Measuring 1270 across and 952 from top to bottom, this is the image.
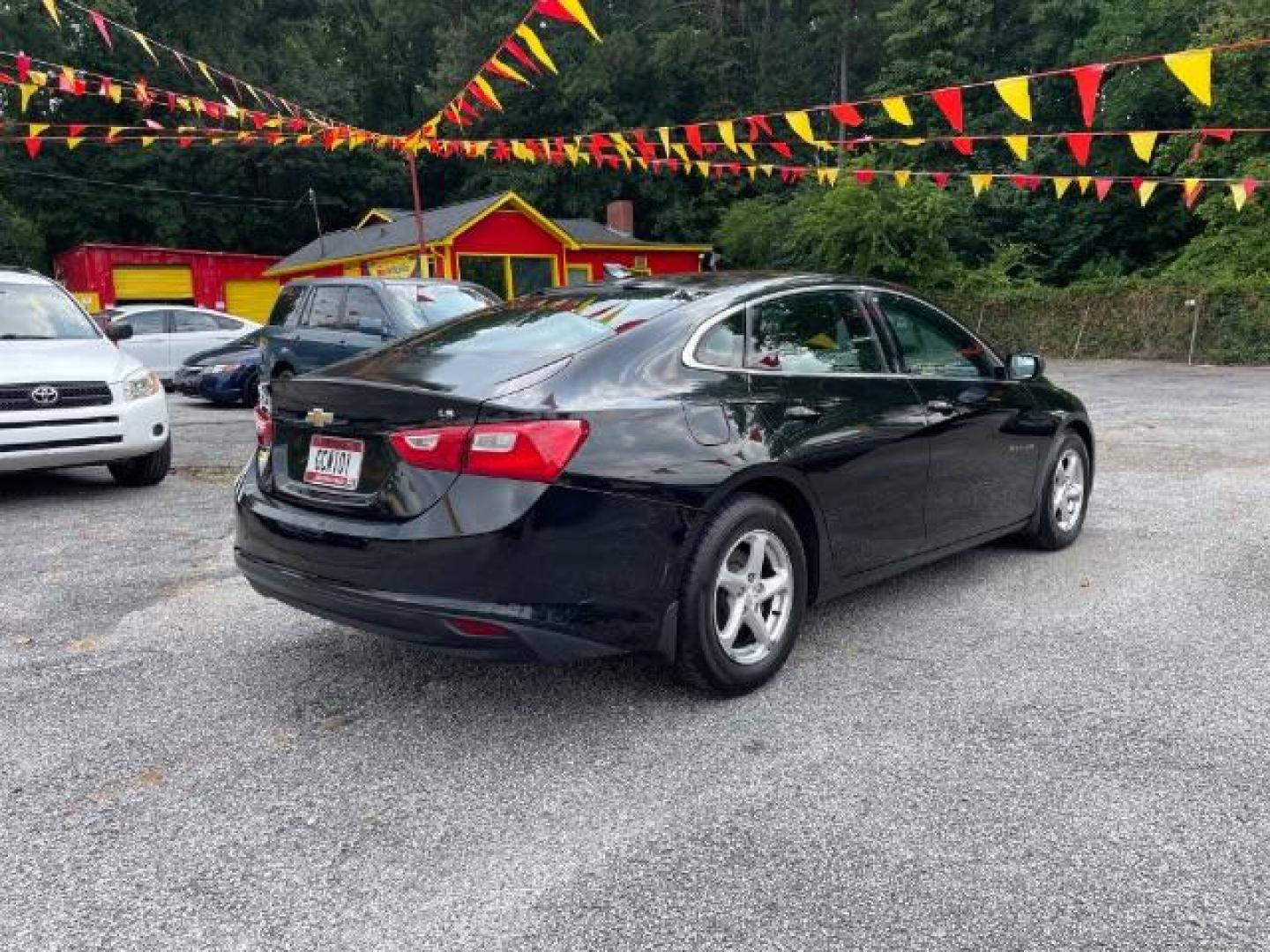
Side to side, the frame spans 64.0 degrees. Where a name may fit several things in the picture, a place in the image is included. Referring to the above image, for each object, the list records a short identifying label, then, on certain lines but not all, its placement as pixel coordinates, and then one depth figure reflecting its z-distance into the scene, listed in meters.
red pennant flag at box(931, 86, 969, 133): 8.70
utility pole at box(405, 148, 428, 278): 20.21
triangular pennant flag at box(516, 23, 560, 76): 9.55
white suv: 6.92
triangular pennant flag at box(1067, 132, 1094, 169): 9.77
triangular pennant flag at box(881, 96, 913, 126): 9.39
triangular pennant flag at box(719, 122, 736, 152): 11.64
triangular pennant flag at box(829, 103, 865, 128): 10.18
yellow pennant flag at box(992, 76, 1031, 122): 7.93
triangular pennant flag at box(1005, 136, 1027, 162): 9.96
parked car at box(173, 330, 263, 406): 14.77
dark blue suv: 11.05
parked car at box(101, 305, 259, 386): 17.73
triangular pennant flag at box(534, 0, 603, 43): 8.05
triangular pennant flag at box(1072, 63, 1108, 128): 7.88
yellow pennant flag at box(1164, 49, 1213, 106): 7.05
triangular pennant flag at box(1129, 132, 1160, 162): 9.41
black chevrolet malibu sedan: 3.09
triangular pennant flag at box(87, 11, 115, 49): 10.14
